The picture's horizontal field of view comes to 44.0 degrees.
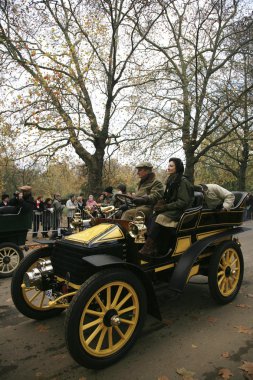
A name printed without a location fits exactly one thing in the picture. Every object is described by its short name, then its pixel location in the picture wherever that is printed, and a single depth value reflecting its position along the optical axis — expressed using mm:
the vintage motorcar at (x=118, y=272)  2973
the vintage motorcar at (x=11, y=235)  6400
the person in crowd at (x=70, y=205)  12202
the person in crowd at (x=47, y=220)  10586
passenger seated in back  4617
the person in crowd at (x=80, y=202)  12308
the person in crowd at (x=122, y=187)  7688
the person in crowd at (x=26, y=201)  6539
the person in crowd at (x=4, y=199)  10477
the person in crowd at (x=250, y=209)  18473
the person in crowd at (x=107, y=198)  11372
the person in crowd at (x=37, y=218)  10530
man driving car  4348
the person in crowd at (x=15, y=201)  6693
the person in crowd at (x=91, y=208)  4590
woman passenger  4066
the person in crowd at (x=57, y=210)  11031
